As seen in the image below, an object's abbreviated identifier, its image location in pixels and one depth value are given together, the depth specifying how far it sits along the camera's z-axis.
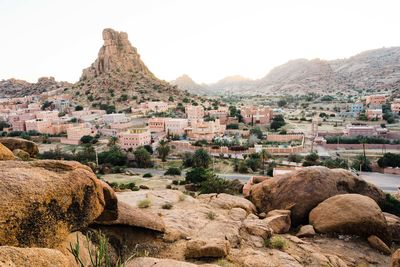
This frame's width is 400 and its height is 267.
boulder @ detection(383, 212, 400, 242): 13.25
